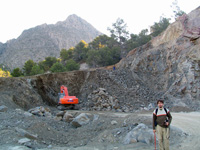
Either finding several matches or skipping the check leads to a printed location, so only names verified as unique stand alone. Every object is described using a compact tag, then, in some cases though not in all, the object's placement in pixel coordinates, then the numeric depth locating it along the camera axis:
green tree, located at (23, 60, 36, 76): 37.44
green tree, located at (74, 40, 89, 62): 45.45
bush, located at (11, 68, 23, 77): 33.53
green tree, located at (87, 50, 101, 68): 34.38
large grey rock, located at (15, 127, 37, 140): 6.64
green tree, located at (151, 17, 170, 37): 36.16
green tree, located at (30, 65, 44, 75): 33.52
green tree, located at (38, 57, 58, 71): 42.79
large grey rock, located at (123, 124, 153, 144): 6.14
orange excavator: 15.15
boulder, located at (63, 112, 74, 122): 11.56
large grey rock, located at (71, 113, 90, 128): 10.05
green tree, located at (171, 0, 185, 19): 37.19
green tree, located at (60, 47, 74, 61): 46.47
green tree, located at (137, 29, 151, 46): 33.81
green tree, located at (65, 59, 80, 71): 36.44
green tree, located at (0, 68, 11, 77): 36.11
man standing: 4.78
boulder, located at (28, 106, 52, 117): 12.48
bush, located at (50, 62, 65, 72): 34.91
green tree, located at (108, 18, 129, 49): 38.29
